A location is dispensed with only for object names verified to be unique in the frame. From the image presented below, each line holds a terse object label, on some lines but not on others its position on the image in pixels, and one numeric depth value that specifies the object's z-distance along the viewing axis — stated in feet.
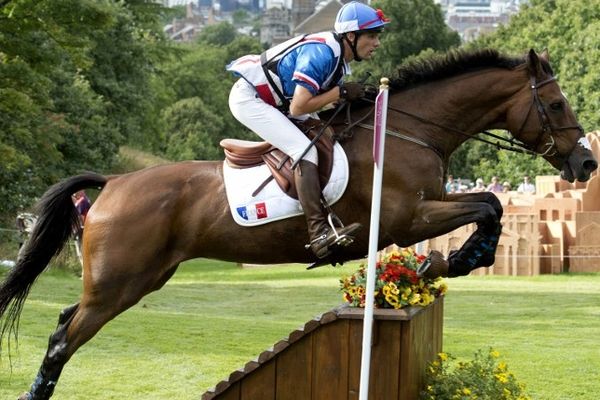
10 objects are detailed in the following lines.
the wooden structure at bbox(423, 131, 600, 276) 155.94
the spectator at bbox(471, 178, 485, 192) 188.22
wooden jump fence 48.32
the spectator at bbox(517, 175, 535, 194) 237.04
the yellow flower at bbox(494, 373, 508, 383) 55.16
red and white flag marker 43.70
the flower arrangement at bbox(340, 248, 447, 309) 49.85
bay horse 48.96
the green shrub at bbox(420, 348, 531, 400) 50.75
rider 47.65
